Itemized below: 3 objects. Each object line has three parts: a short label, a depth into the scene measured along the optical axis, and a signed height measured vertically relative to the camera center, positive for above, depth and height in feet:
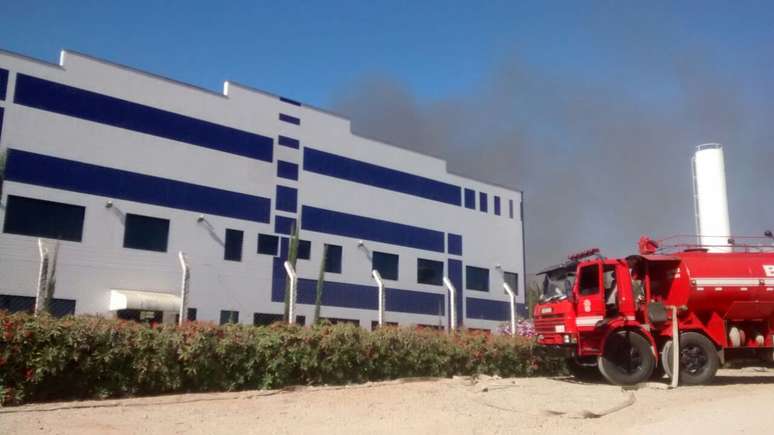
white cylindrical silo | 80.79 +18.81
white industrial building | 76.64 +18.74
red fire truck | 49.47 +2.44
